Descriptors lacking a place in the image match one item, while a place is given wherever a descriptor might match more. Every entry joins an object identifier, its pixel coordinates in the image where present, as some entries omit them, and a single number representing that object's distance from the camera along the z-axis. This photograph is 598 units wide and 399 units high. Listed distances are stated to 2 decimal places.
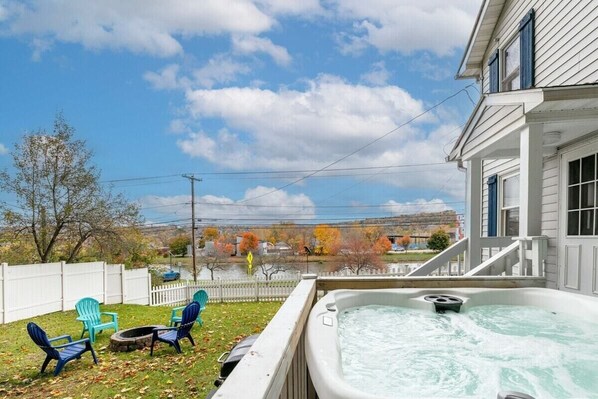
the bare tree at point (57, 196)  10.32
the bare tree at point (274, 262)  17.41
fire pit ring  5.78
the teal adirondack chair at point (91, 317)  6.40
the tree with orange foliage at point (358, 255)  15.61
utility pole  16.80
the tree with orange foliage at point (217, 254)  18.07
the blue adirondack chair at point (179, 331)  5.67
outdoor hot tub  1.79
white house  3.27
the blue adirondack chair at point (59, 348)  4.81
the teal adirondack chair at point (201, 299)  7.66
